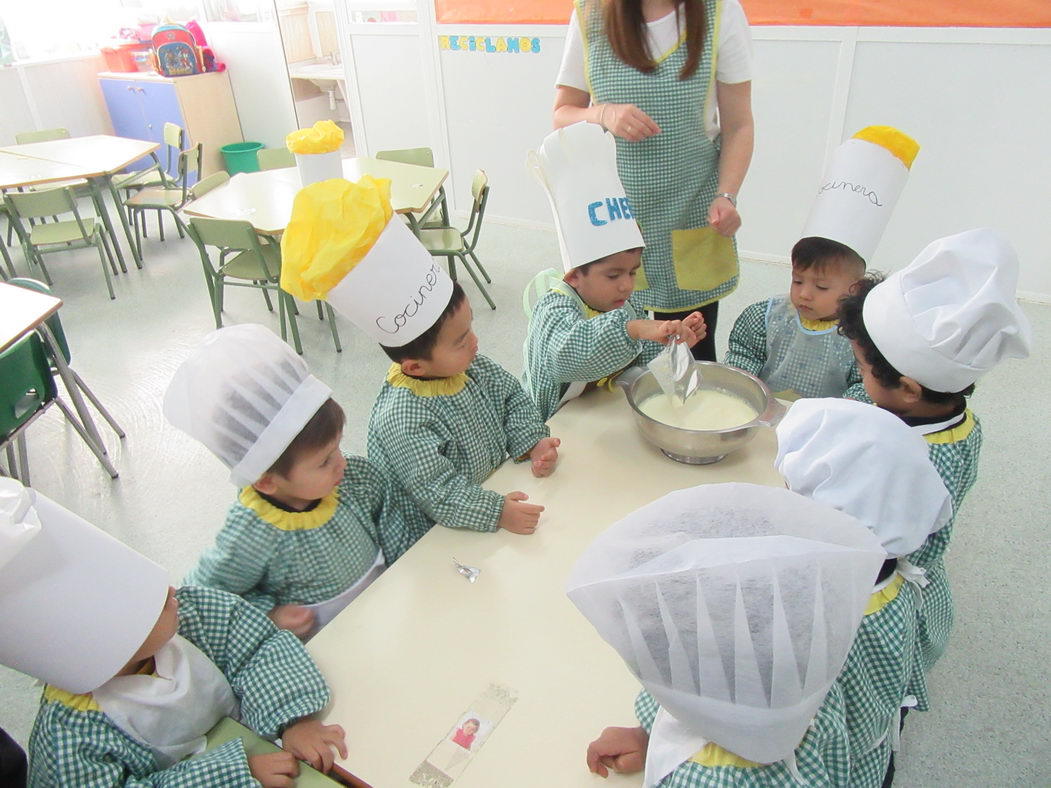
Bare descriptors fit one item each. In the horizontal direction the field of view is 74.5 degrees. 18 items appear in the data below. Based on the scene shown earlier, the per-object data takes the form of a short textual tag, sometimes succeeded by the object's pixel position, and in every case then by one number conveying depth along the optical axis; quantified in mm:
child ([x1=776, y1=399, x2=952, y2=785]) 735
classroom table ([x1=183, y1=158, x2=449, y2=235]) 2838
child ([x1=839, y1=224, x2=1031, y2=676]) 860
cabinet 4934
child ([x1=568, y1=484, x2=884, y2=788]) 551
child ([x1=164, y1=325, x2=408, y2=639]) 923
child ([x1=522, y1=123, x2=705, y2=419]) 1230
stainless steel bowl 1141
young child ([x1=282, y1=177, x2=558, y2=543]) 975
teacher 1435
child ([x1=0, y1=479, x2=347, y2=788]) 719
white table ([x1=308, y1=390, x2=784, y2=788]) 781
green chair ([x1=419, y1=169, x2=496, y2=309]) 3059
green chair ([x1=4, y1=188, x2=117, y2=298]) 3186
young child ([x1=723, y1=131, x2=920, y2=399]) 1388
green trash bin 5129
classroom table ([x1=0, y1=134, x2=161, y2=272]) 3537
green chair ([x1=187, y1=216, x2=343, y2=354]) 2707
